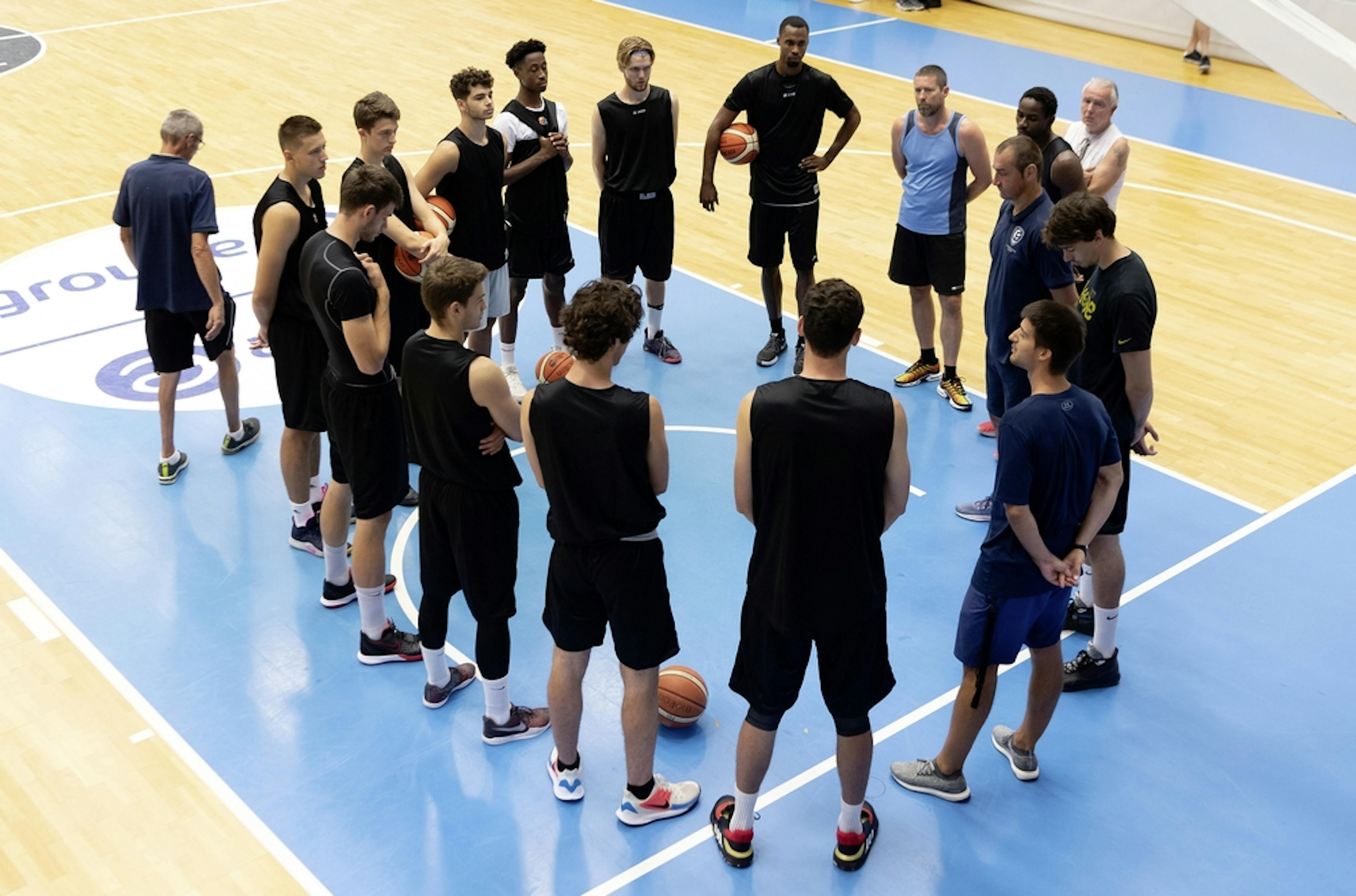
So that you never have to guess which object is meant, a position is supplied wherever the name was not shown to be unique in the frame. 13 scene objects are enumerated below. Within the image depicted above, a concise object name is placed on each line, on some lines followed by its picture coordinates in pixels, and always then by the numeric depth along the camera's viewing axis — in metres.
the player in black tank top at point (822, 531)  4.27
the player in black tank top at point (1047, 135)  7.07
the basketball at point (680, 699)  5.75
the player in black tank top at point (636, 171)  8.55
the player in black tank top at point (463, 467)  5.01
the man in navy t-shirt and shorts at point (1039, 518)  4.73
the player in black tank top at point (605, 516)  4.54
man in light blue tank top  8.23
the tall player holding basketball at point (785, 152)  8.72
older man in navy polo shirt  7.11
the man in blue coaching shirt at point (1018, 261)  6.53
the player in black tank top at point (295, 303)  6.20
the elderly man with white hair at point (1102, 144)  7.93
